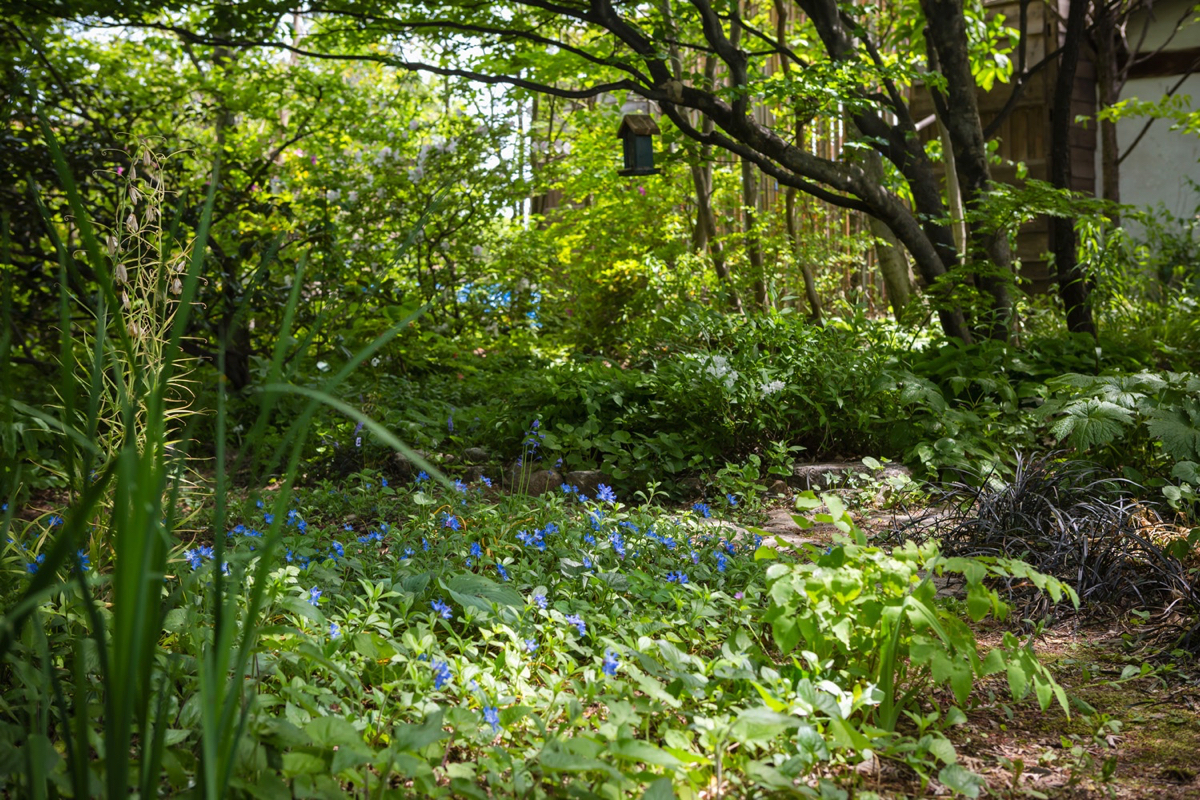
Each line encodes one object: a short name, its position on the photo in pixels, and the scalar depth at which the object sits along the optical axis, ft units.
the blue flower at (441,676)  5.03
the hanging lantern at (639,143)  18.28
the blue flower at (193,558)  6.78
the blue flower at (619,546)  7.95
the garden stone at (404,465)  13.01
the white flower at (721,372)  12.61
